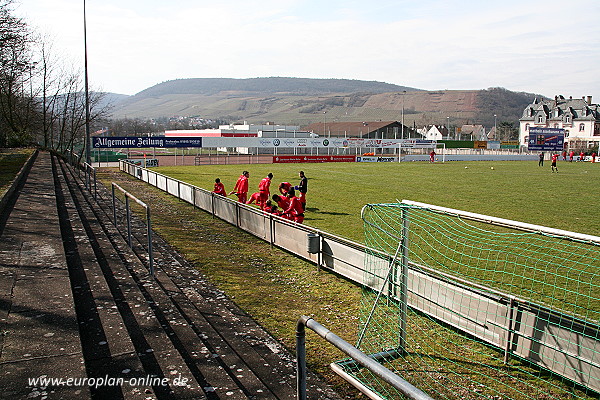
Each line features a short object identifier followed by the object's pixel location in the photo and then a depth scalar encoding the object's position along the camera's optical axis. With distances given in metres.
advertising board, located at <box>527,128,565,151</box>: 61.56
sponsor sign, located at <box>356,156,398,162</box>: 54.75
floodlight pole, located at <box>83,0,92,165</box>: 28.35
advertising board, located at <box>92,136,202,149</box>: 42.62
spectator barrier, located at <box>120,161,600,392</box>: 4.89
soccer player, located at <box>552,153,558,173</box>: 38.03
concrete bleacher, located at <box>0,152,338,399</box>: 3.59
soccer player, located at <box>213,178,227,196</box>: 16.36
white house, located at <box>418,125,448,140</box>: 140.75
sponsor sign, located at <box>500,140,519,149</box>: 81.34
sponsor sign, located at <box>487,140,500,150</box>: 77.44
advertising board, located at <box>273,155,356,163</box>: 51.22
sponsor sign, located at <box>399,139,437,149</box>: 57.94
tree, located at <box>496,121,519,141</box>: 126.69
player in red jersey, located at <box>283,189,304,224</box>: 12.36
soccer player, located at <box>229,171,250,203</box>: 16.03
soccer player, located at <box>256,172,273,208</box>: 14.87
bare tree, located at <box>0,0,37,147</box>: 19.44
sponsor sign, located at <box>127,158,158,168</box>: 43.78
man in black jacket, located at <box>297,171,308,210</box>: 13.28
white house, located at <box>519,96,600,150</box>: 82.81
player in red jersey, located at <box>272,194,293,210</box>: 12.95
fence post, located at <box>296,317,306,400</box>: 3.22
